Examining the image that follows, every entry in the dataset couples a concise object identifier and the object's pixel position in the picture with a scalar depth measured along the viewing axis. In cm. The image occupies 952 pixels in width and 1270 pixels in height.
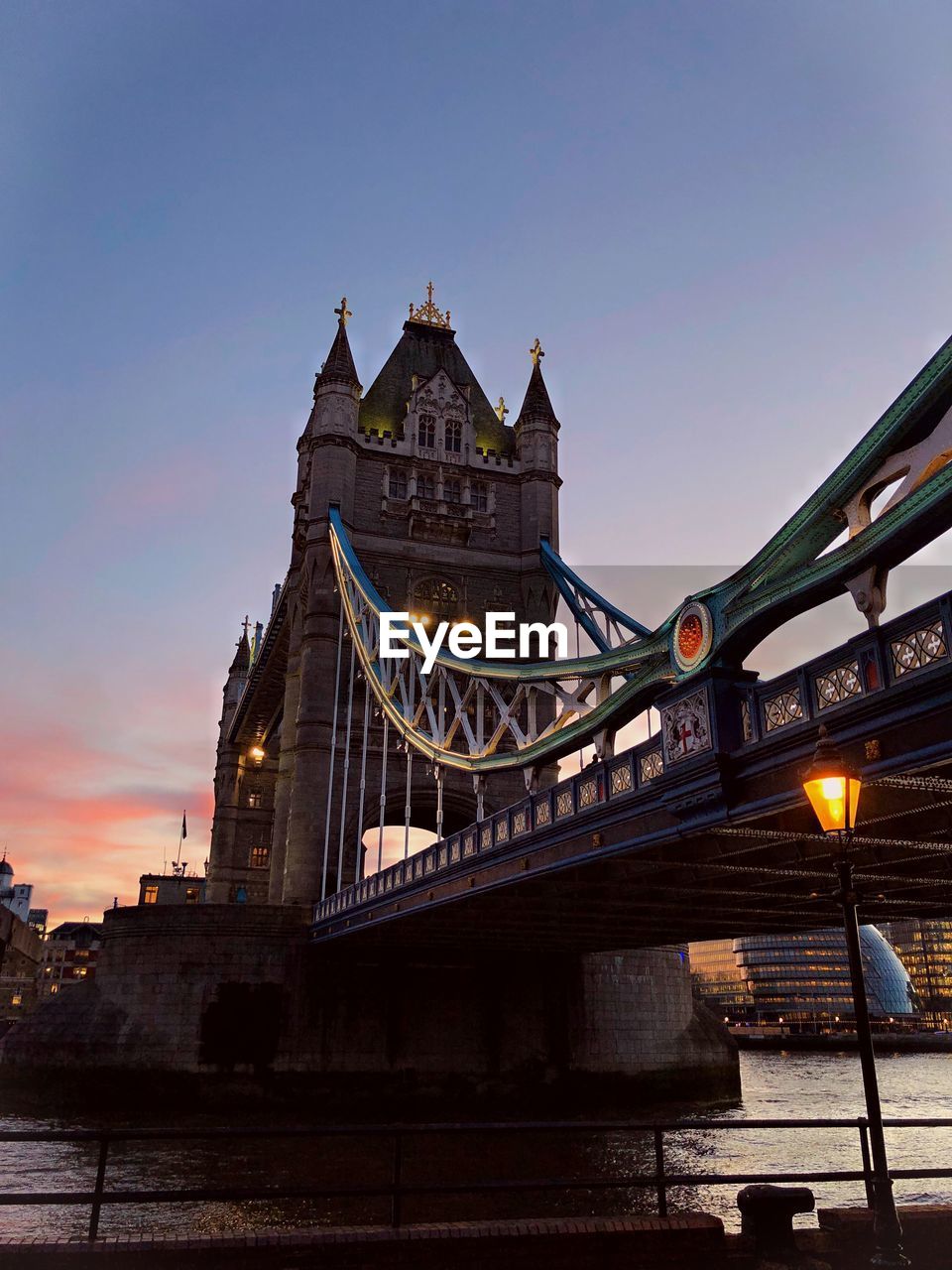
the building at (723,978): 14425
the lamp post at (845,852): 792
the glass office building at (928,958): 15512
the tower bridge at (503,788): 1180
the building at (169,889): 8606
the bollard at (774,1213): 803
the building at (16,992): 12744
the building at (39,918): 17819
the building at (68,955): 13562
